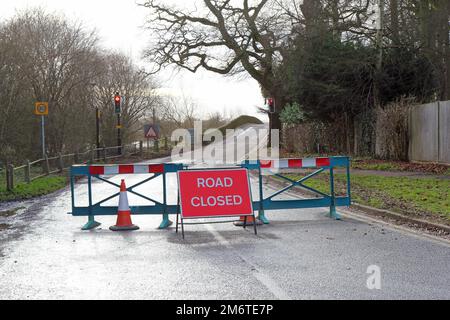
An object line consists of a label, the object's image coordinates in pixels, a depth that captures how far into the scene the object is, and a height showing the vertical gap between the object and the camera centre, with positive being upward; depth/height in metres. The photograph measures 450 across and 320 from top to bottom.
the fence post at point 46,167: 22.72 -1.01
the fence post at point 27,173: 19.12 -1.06
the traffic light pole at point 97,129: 32.36 +0.66
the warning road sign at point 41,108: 22.31 +1.30
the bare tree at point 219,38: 35.50 +6.27
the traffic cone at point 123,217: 10.31 -1.38
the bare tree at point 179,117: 68.52 +2.82
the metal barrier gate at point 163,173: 10.73 -0.65
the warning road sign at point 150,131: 38.66 +0.59
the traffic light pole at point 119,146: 38.22 -0.38
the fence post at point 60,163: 24.36 -0.92
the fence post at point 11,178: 16.73 -1.05
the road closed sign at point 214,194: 9.78 -0.94
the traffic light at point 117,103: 34.53 +2.23
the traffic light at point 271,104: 35.50 +2.07
